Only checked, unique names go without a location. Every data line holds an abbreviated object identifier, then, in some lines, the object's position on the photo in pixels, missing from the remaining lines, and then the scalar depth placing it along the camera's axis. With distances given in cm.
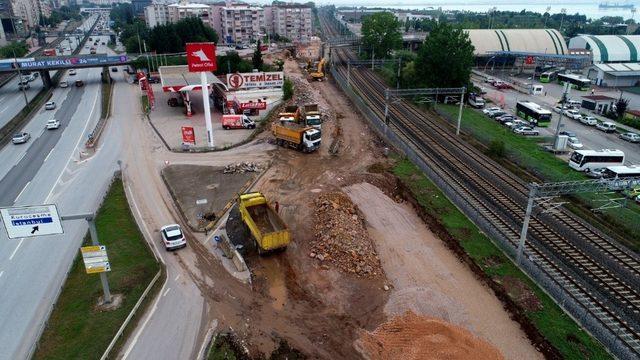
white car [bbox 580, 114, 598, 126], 5934
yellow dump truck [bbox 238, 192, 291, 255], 2625
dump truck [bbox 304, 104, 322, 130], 5303
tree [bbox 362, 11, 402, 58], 10256
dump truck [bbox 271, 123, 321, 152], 4566
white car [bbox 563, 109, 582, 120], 6220
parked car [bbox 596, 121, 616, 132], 5709
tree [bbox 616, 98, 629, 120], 6381
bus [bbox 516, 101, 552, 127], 5834
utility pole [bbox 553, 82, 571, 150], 4781
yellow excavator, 8729
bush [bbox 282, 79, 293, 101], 6794
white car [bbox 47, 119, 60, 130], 5349
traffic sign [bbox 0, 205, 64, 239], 1891
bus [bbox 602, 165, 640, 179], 3834
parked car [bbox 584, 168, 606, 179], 4064
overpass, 7050
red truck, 5319
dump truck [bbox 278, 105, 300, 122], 5452
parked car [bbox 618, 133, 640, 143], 5270
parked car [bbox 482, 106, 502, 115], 6402
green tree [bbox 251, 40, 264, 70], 8362
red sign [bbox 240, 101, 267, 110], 5831
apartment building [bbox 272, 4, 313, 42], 16438
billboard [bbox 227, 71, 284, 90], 6206
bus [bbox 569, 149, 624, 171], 4172
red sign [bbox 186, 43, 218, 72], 4309
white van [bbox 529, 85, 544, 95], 7881
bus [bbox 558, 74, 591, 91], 8375
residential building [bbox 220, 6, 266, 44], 14976
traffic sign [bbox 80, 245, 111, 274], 2044
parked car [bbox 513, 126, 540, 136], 5450
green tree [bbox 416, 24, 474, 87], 6950
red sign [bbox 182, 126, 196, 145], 4606
